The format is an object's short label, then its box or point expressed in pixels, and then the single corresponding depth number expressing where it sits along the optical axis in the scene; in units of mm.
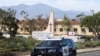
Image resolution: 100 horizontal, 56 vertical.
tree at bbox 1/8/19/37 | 37182
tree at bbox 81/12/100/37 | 44355
